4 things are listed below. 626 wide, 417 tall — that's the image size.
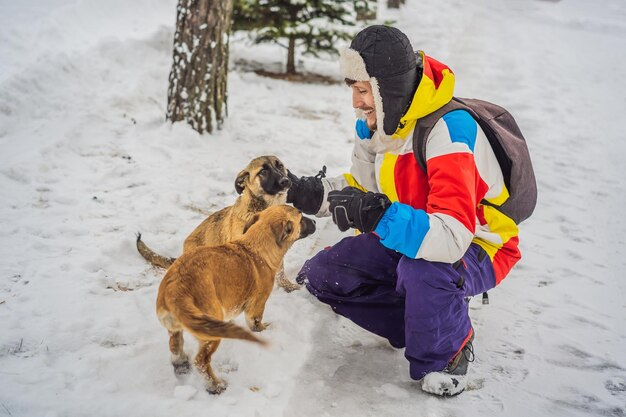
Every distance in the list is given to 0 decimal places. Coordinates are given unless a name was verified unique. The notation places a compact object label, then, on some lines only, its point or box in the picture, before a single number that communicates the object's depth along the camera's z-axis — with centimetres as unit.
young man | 276
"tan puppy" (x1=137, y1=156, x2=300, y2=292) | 382
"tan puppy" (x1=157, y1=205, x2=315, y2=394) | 247
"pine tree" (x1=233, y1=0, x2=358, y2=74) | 918
